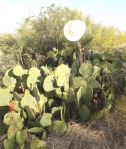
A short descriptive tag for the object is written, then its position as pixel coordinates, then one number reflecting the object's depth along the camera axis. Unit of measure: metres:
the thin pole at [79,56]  2.49
